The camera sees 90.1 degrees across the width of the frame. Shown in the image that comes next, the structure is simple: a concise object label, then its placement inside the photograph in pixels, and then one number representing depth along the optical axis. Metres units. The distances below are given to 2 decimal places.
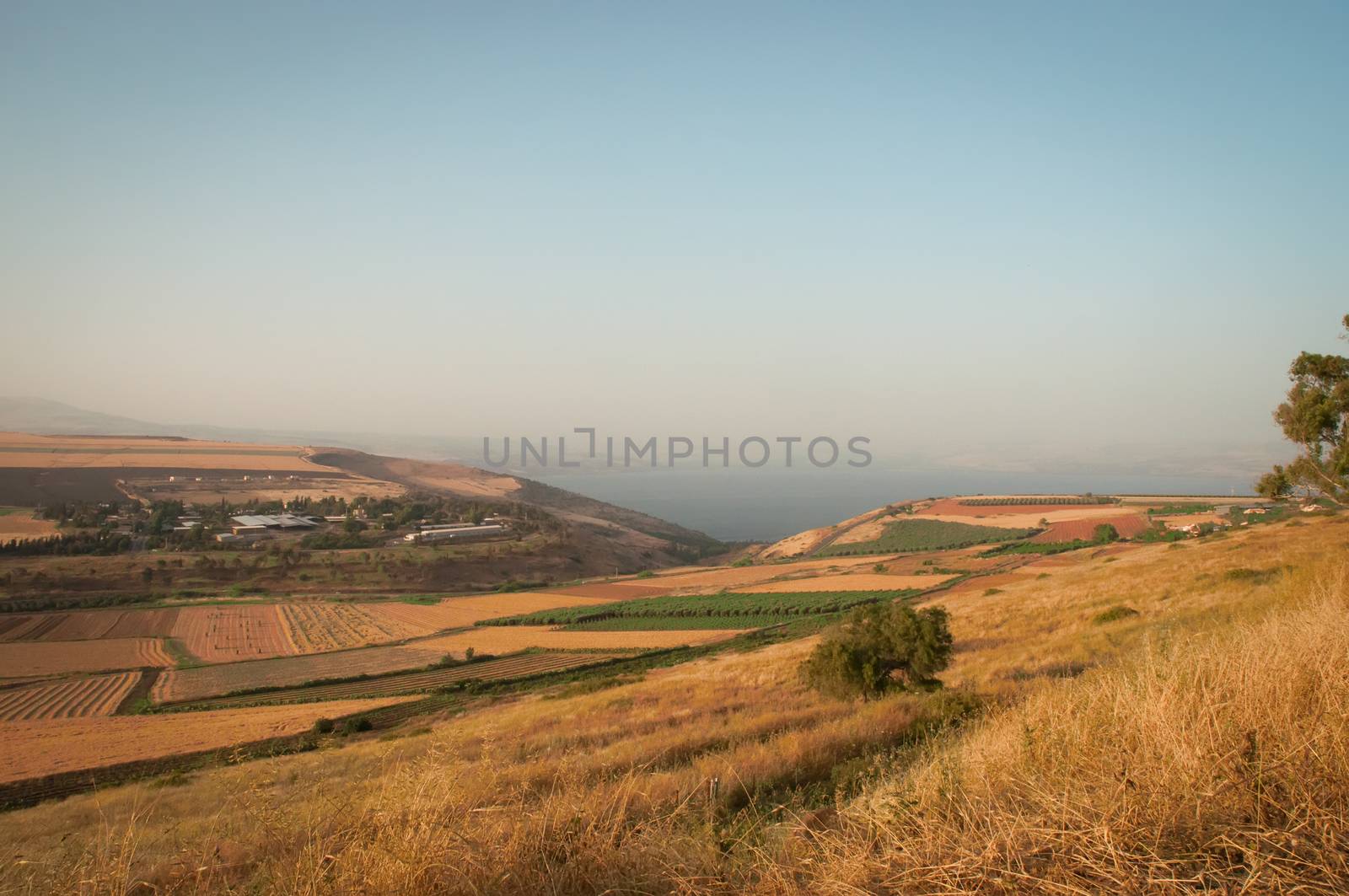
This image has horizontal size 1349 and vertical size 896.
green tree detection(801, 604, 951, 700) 14.84
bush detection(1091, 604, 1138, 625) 18.44
